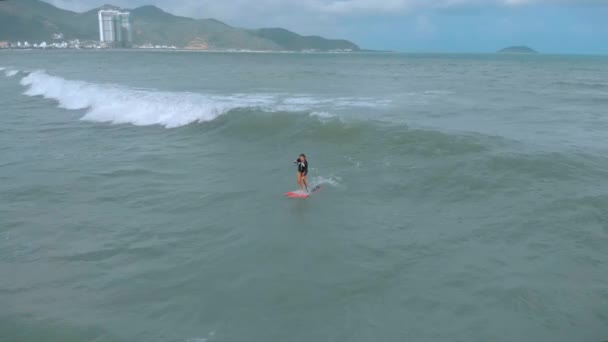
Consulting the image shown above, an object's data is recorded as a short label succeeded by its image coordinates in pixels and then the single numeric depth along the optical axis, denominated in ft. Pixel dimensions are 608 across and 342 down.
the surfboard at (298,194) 45.29
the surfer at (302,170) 45.73
